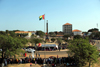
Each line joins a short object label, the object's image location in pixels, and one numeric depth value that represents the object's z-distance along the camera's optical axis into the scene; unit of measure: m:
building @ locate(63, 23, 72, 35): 137.75
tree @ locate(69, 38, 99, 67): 14.36
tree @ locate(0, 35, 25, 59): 15.63
